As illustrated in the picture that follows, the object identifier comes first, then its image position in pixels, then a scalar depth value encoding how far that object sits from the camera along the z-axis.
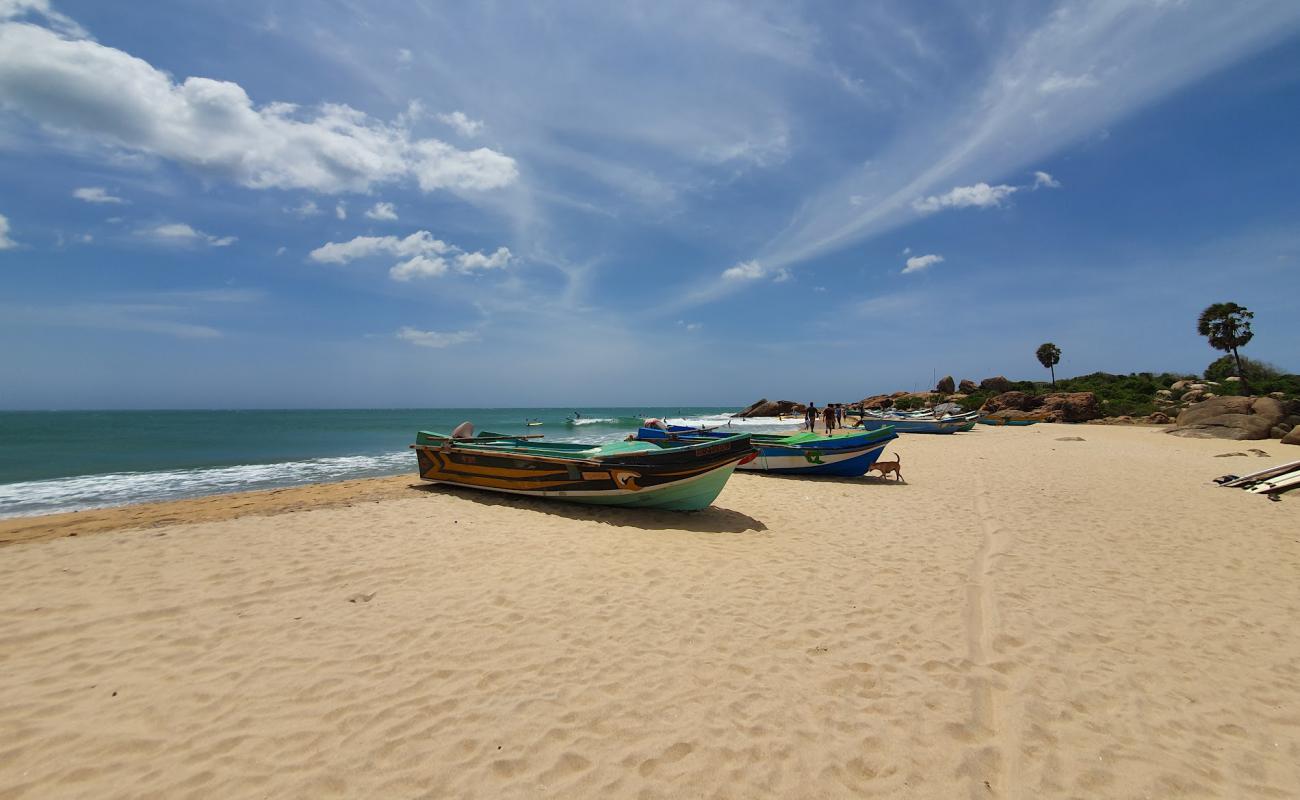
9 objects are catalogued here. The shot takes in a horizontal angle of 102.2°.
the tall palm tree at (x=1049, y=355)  60.00
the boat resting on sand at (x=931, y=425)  32.88
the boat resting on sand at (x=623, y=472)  9.31
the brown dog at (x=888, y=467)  14.01
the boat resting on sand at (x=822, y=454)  14.32
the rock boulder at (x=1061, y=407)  42.41
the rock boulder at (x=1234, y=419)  25.36
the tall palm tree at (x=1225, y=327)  44.12
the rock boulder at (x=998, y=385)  60.31
